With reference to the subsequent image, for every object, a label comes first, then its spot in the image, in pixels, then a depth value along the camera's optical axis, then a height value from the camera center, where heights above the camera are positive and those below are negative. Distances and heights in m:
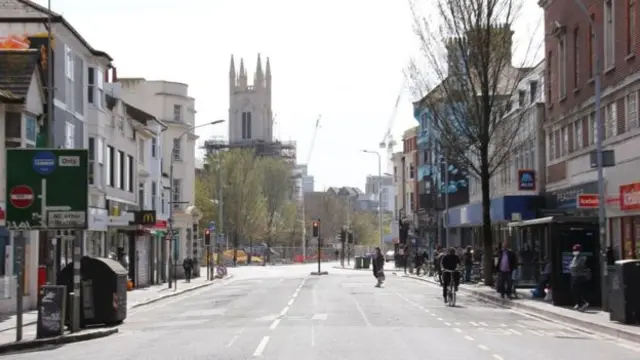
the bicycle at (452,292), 31.64 -1.98
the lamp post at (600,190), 25.23 +1.10
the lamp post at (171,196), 47.69 +1.95
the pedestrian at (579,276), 26.78 -1.26
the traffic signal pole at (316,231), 71.00 +0.20
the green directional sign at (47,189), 21.17 +1.05
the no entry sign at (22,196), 21.14 +0.88
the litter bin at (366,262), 85.31 -2.57
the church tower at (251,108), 155.50 +20.66
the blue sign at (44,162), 21.41 +1.64
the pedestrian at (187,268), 56.04 -1.96
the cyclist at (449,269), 31.36 -1.19
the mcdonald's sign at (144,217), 44.71 +0.84
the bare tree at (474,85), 40.25 +6.33
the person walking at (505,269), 32.91 -1.28
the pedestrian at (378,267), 46.76 -1.66
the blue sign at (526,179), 43.84 +2.43
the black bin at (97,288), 24.12 -1.34
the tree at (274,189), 104.88 +5.04
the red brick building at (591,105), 31.53 +4.81
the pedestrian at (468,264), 47.76 -1.59
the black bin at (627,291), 22.05 -1.38
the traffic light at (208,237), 58.81 -0.16
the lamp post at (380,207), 98.75 +4.45
